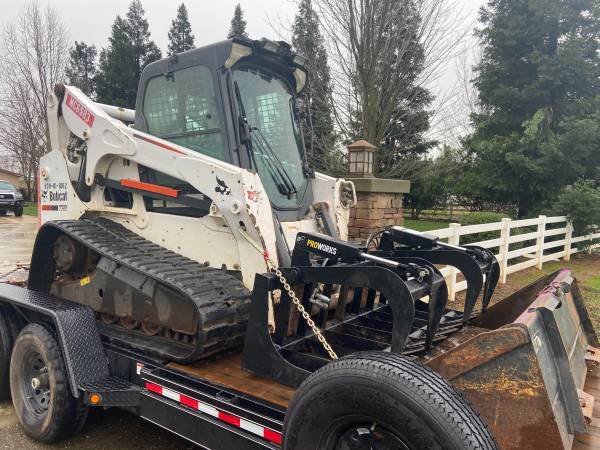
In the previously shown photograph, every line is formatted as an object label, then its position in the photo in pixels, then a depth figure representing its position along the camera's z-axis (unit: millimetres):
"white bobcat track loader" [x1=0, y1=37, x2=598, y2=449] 2193
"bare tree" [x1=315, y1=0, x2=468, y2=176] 11250
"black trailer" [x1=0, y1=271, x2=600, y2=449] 2020
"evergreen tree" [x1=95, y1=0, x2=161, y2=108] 28391
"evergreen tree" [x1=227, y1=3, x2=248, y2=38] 34688
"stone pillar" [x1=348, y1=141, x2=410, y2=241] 7055
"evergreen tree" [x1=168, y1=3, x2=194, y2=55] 35156
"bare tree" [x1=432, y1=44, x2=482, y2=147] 12844
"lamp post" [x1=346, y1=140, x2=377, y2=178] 7418
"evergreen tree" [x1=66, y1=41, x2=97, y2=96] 28109
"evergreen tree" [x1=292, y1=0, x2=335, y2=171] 12203
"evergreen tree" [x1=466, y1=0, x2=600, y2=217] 13312
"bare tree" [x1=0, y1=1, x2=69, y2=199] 24375
